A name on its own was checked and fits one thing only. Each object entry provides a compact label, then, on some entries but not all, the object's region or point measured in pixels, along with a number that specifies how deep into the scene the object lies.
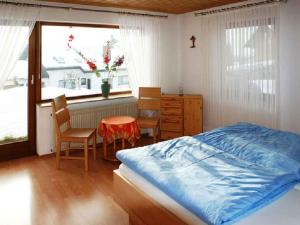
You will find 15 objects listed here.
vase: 4.76
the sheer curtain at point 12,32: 3.69
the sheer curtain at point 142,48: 4.74
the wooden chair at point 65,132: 3.73
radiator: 4.46
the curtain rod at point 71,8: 3.74
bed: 1.81
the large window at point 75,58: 4.36
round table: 3.95
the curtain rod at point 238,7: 3.81
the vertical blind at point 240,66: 3.93
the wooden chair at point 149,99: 4.86
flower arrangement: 4.71
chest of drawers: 4.77
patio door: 4.05
